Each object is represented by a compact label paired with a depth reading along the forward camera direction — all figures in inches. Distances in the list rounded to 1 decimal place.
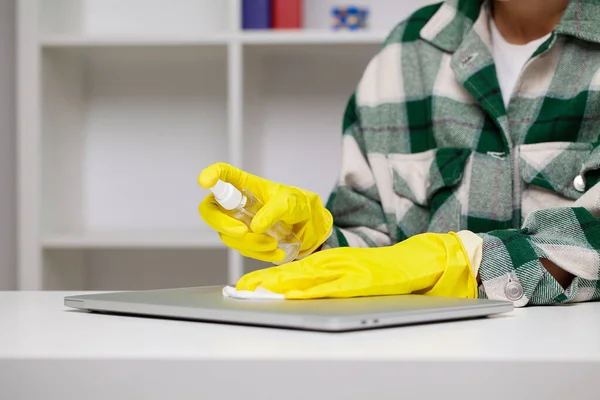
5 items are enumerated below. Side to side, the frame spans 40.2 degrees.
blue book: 89.1
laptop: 24.7
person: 37.0
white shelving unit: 98.7
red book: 90.0
